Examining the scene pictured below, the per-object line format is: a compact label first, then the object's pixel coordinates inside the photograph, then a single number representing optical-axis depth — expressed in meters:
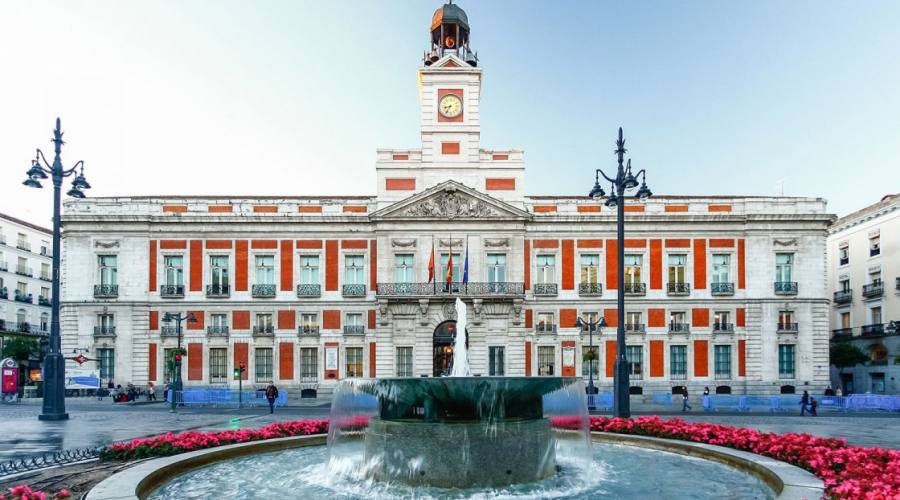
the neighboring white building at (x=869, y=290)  42.00
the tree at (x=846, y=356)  42.44
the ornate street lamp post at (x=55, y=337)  22.17
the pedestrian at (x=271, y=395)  28.73
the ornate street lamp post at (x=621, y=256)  17.73
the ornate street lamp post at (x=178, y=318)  35.78
